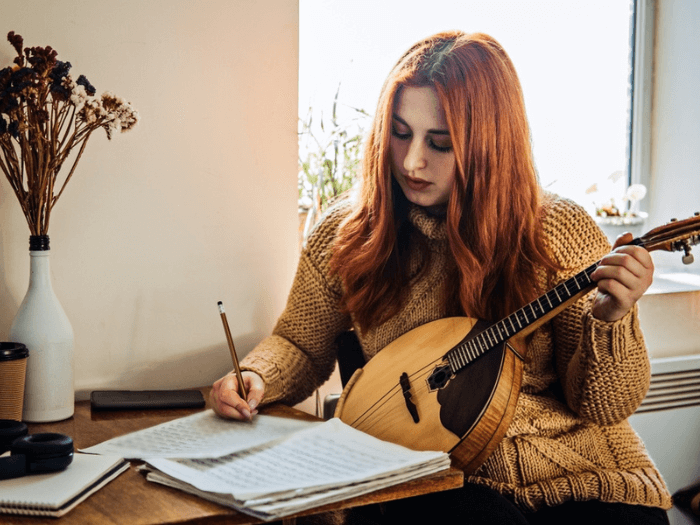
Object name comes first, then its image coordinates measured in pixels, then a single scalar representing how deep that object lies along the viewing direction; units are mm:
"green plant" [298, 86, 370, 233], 2121
